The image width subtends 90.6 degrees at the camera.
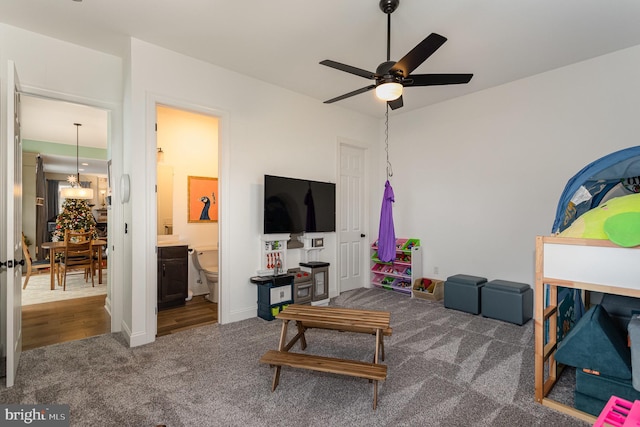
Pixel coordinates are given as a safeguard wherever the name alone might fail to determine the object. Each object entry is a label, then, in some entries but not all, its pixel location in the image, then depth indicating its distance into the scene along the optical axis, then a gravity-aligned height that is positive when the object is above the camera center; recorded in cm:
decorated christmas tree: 753 -11
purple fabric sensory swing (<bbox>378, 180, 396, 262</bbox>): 456 -25
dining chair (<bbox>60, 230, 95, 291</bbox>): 545 -72
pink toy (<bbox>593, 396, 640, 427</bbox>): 110 -74
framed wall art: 503 +25
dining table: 548 -63
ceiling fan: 240 +110
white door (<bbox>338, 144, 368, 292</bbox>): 519 -10
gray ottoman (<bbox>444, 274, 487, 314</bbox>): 401 -102
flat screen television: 396 +12
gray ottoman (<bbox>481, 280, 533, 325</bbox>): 363 -103
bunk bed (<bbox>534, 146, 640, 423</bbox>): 189 -30
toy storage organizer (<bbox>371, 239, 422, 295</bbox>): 491 -88
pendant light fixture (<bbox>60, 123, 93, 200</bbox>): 661 +47
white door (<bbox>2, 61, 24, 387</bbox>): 230 -11
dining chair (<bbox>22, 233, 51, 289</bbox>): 507 -121
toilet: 468 -77
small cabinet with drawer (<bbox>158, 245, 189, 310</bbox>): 429 -84
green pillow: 179 -9
